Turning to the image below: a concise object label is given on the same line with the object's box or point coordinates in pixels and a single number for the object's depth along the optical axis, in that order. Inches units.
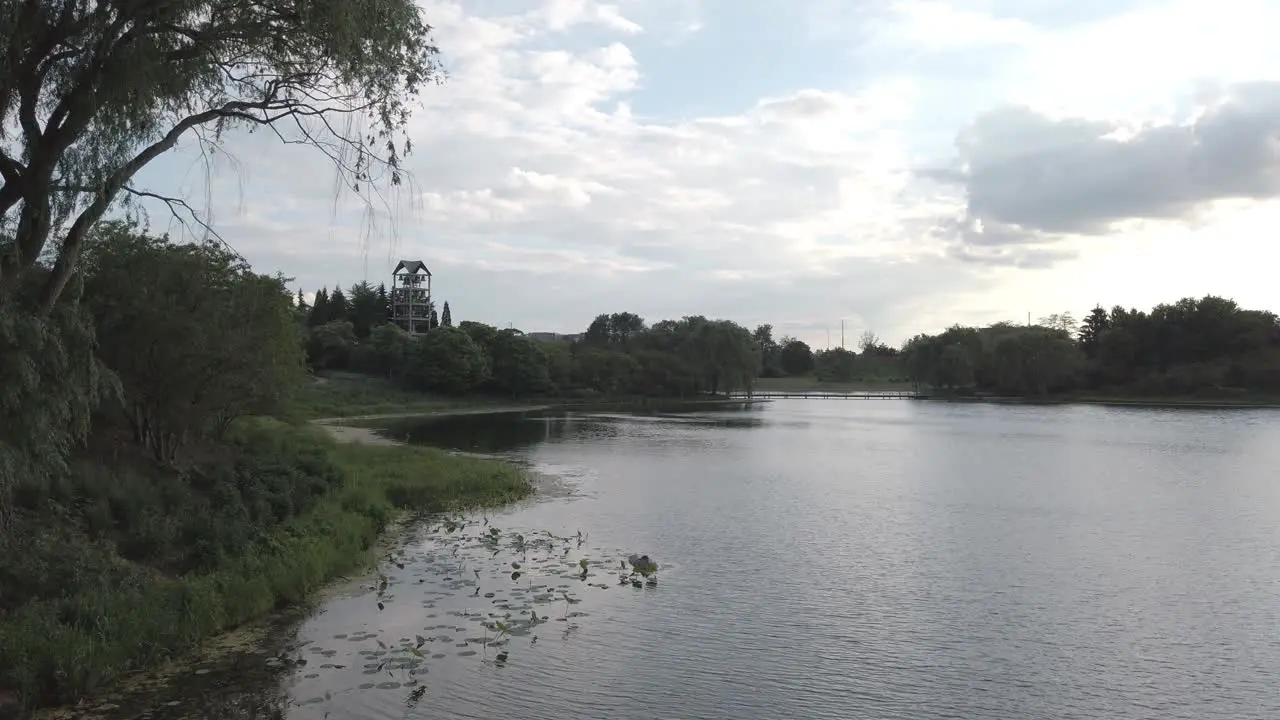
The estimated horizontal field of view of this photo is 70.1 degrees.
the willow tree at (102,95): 418.0
